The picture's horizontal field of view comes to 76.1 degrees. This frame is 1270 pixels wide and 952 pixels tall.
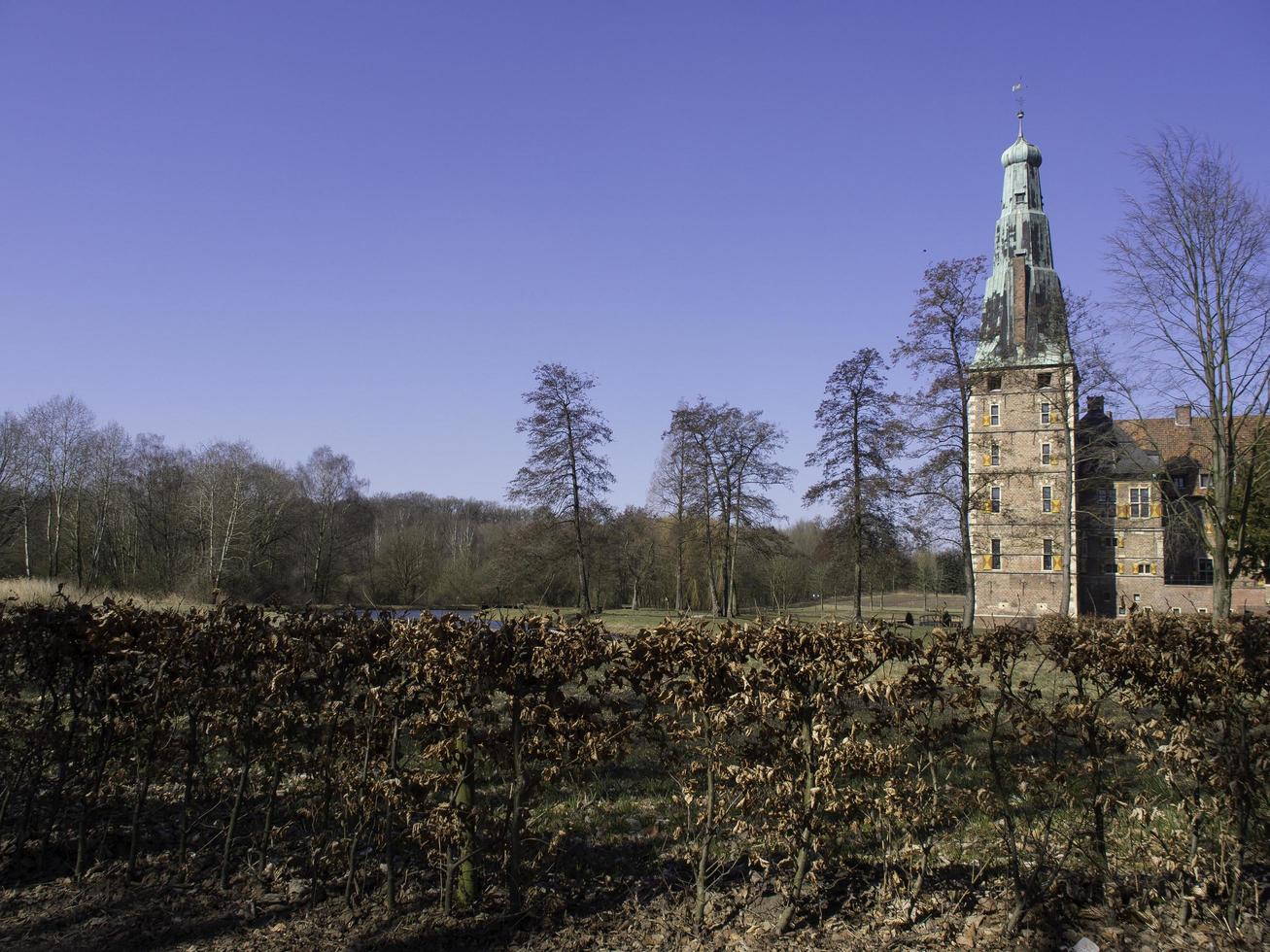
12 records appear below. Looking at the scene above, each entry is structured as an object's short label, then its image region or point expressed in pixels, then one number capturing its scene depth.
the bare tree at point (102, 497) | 49.81
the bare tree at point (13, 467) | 47.66
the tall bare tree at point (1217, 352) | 17.59
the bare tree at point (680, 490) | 37.56
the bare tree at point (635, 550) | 39.81
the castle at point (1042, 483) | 28.08
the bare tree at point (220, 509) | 42.78
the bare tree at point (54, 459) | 48.41
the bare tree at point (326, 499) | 54.28
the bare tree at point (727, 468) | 35.12
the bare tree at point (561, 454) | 33.59
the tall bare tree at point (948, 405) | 25.75
